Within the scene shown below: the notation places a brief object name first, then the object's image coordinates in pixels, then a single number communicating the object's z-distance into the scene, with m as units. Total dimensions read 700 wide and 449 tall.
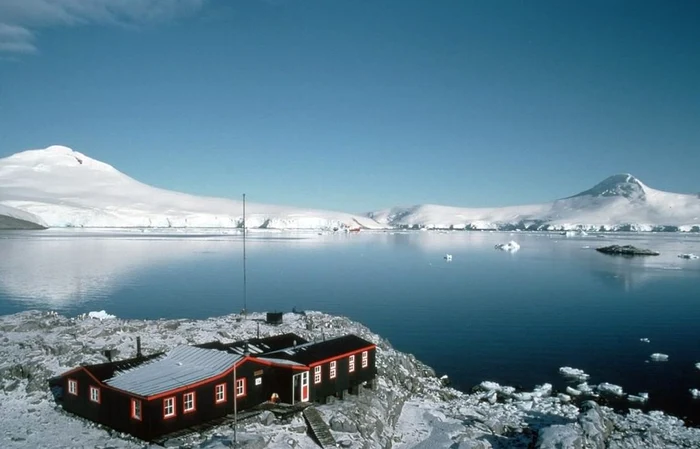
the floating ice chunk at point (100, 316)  30.32
